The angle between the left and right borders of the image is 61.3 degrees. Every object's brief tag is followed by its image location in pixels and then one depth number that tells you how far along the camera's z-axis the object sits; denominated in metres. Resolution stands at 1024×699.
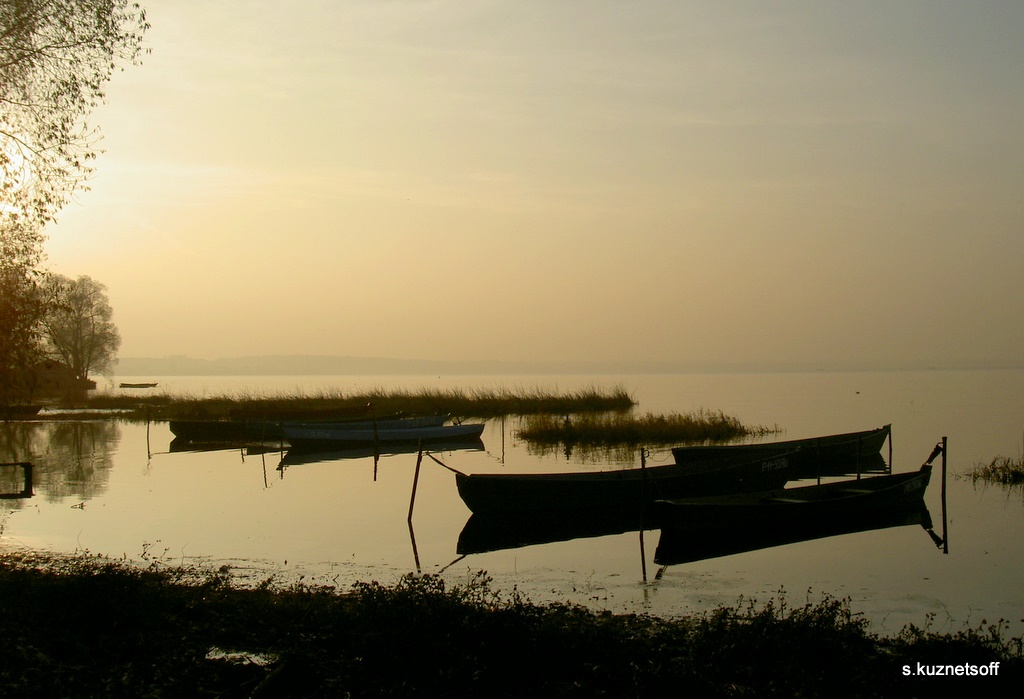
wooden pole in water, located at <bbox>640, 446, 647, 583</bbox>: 15.31
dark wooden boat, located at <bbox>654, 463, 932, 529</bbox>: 17.17
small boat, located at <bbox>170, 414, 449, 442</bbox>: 42.69
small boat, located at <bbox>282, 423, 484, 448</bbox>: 39.34
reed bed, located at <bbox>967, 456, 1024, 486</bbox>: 26.80
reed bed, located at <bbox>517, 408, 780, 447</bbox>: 39.16
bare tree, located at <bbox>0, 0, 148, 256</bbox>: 13.66
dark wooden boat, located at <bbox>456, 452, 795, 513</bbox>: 20.58
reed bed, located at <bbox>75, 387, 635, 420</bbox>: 56.44
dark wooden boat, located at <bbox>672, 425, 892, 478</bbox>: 28.11
